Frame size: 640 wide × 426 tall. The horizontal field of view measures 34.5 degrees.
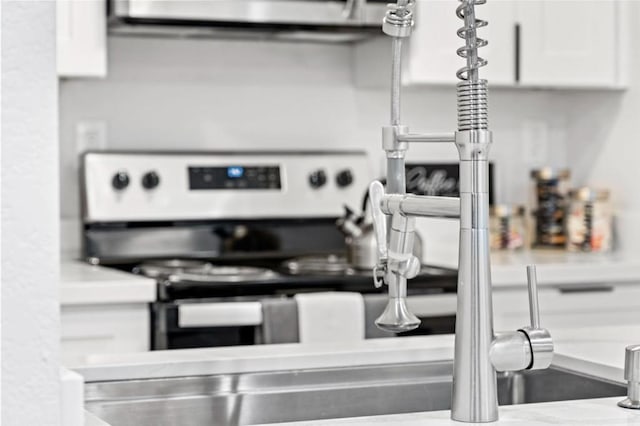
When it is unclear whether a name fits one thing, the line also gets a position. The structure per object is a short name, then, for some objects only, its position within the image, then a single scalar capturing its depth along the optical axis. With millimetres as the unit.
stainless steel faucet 958
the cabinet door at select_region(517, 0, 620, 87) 2982
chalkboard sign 3178
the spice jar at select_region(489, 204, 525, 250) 3145
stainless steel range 2547
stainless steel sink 1253
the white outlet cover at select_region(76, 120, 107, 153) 2895
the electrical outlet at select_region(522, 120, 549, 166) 3402
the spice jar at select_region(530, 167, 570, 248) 3205
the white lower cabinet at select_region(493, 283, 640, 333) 2594
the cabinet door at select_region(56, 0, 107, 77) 2580
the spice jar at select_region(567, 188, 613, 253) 3107
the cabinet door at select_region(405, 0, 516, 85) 2828
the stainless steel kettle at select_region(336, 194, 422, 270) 2578
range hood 2621
